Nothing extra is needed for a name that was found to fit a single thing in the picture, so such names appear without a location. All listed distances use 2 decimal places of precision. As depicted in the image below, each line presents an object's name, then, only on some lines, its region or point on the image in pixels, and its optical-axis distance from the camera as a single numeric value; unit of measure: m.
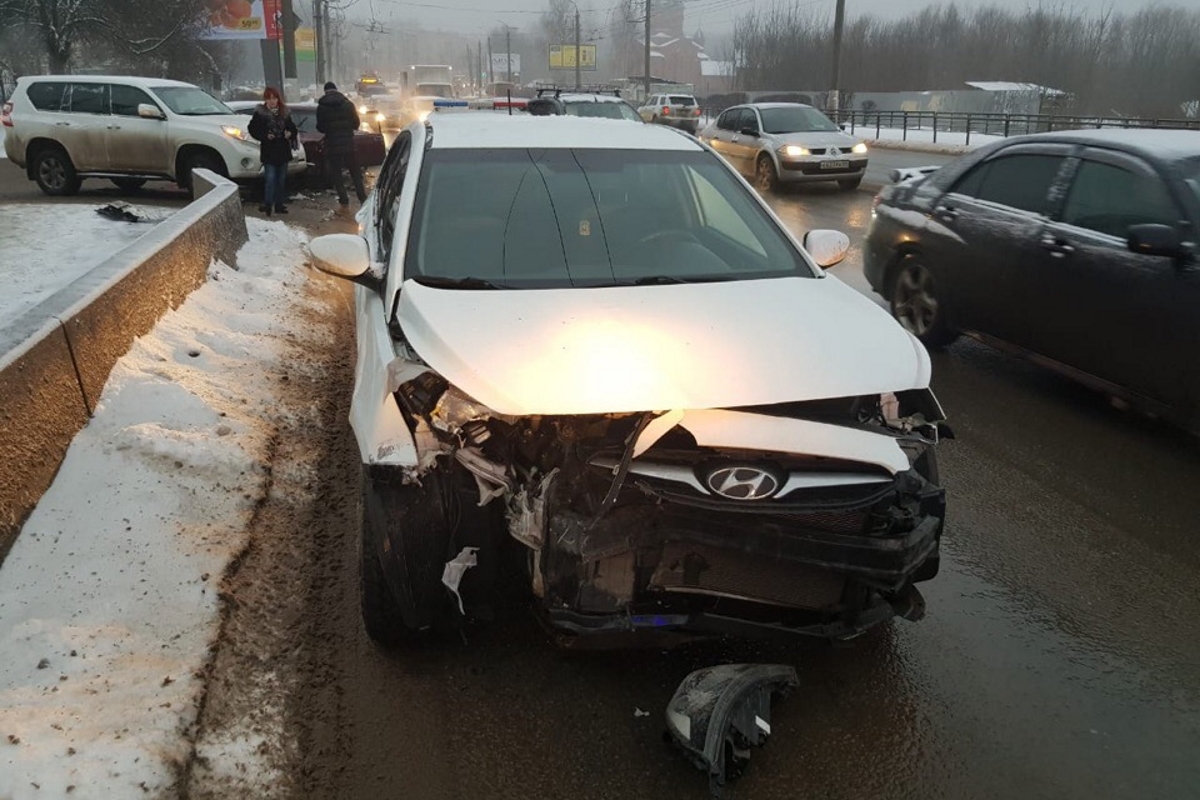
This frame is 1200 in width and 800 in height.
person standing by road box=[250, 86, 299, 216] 12.33
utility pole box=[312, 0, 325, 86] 47.59
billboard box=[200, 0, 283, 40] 34.97
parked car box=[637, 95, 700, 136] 33.97
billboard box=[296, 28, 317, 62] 44.25
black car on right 4.68
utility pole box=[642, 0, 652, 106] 57.47
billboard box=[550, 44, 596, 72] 84.06
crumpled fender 2.56
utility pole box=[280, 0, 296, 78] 26.17
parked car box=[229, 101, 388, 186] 15.73
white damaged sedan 2.65
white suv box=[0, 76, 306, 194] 13.58
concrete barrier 3.35
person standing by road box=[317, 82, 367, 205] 13.28
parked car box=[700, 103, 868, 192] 16.45
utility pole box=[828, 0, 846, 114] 32.09
